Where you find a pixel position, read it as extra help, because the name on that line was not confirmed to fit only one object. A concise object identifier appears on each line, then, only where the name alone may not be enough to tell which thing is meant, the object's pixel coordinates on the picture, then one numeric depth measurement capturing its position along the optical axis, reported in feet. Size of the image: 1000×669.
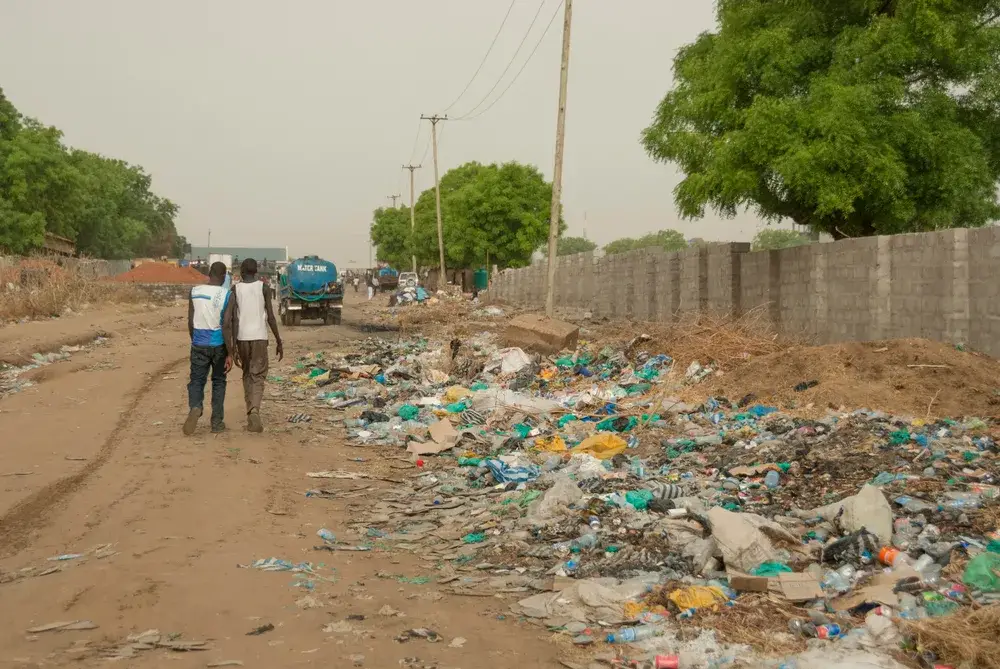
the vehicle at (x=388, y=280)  244.83
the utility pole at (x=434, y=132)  153.58
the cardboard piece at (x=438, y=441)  29.32
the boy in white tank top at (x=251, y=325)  30.04
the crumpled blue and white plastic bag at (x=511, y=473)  24.51
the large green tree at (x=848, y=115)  53.78
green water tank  222.28
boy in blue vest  29.25
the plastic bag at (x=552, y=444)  28.54
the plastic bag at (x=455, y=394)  38.70
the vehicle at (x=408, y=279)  184.26
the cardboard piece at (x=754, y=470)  22.70
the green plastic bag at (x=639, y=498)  20.35
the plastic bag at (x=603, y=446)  27.37
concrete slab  51.42
